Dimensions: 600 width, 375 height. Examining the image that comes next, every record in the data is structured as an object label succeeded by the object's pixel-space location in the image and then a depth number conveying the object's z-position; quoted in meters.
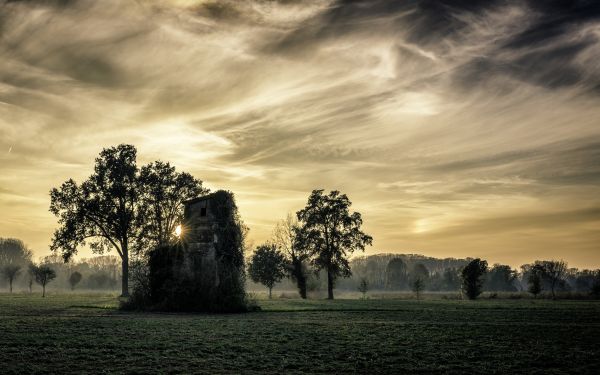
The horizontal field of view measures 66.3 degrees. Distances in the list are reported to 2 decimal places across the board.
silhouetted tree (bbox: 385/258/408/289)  172.50
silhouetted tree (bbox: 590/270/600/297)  67.76
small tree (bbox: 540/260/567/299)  74.94
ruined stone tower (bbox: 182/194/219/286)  37.94
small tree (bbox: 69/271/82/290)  105.25
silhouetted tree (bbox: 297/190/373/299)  66.56
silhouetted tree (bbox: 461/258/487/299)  68.25
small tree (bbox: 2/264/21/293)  93.74
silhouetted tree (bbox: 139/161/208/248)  59.28
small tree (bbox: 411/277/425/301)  75.12
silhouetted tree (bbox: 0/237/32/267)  172.50
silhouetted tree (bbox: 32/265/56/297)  72.31
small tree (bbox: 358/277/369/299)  89.24
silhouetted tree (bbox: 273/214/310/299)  68.44
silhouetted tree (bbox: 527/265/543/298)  72.63
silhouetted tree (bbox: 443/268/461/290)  156.38
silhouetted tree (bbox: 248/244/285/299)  73.81
